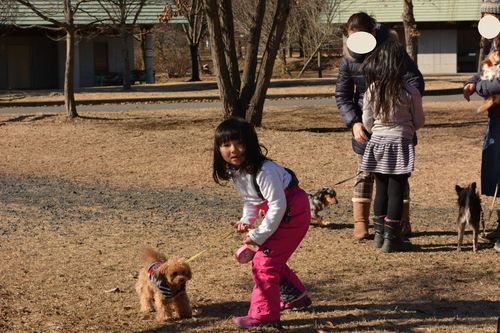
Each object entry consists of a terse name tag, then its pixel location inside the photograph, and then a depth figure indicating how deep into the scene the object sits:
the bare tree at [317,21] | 67.71
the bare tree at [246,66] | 25.77
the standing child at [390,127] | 10.43
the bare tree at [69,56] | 30.01
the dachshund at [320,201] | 13.19
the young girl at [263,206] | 7.74
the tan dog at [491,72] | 10.92
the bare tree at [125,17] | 52.99
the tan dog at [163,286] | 8.12
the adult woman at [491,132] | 10.83
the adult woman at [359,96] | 10.83
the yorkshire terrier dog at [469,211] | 11.12
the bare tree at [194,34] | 67.81
